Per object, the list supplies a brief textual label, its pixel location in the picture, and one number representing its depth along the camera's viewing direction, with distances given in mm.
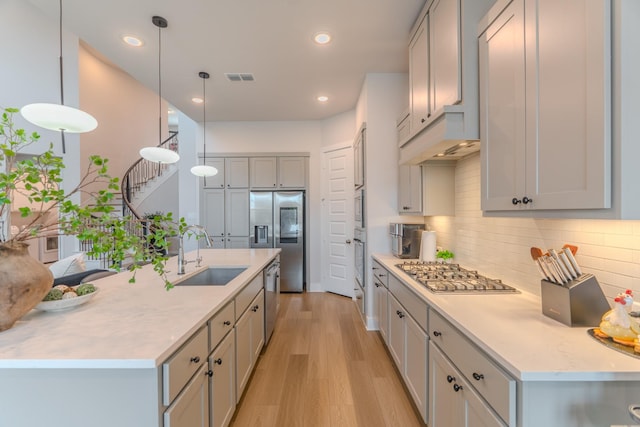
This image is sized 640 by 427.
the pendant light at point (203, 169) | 3350
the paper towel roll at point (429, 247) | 2787
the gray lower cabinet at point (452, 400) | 1146
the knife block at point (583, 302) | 1211
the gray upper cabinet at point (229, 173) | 5355
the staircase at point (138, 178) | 7062
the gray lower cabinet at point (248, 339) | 1972
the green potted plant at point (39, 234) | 1120
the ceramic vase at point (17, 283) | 1142
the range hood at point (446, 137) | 1722
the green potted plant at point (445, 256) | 2750
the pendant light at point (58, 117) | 1259
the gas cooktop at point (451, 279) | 1763
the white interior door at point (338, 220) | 4852
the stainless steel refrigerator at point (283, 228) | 5223
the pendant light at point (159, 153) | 2260
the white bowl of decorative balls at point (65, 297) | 1394
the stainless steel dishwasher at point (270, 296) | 2945
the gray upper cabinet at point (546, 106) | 963
